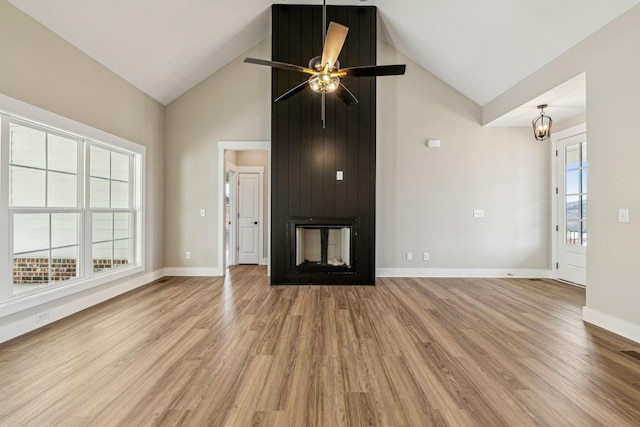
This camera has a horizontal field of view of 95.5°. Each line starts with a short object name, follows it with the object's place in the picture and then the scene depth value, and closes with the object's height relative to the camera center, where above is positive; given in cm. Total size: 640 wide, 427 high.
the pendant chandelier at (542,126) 414 +126
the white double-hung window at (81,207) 249 +5
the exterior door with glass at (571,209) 447 +9
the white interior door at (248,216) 633 -7
